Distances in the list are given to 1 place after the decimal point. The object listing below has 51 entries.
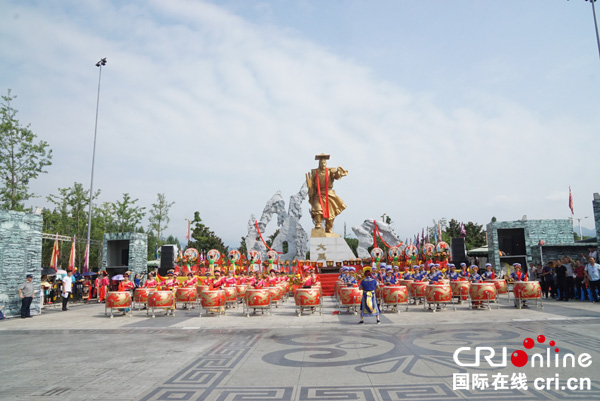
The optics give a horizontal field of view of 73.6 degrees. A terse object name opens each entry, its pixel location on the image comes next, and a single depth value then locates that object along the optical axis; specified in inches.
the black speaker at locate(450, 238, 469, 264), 776.3
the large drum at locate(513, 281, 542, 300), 423.2
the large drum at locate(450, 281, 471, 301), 476.8
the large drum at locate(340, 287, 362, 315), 430.0
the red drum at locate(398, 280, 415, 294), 506.5
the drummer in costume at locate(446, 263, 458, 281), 530.0
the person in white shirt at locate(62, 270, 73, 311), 520.7
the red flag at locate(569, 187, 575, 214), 1152.3
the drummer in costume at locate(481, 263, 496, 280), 466.0
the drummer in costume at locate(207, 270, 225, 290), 455.5
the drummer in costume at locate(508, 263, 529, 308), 443.3
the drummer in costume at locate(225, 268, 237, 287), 504.4
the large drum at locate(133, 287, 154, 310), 463.5
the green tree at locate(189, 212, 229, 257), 1560.0
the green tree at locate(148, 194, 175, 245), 1353.3
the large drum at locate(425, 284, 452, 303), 426.6
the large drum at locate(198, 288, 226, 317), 431.5
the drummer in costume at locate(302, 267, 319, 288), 447.2
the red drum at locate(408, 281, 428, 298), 470.6
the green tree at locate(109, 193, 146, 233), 1181.1
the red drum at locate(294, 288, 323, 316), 426.3
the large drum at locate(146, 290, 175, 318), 440.1
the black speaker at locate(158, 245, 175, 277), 820.0
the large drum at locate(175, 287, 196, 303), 482.3
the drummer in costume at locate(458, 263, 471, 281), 496.2
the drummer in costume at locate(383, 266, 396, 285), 441.1
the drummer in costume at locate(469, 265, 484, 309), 440.9
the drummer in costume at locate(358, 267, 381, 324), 354.3
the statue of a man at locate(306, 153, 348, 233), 980.6
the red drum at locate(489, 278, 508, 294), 478.8
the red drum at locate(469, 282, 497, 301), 425.0
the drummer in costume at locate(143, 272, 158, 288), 484.1
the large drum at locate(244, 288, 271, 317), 425.7
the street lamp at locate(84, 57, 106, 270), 729.3
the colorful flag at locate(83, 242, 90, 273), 692.7
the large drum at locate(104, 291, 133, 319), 436.5
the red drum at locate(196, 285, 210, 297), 461.7
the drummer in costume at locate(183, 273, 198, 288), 495.2
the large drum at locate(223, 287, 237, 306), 482.3
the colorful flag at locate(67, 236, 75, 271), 659.4
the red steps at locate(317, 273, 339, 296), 697.6
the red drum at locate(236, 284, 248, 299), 530.8
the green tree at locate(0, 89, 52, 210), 717.3
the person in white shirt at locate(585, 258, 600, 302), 453.1
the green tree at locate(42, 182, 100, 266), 1037.8
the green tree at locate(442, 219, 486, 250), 1514.5
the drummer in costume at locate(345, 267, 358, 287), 459.9
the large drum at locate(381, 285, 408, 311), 424.8
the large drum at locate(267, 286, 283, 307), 479.4
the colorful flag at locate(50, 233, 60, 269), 641.2
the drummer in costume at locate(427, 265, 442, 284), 451.3
